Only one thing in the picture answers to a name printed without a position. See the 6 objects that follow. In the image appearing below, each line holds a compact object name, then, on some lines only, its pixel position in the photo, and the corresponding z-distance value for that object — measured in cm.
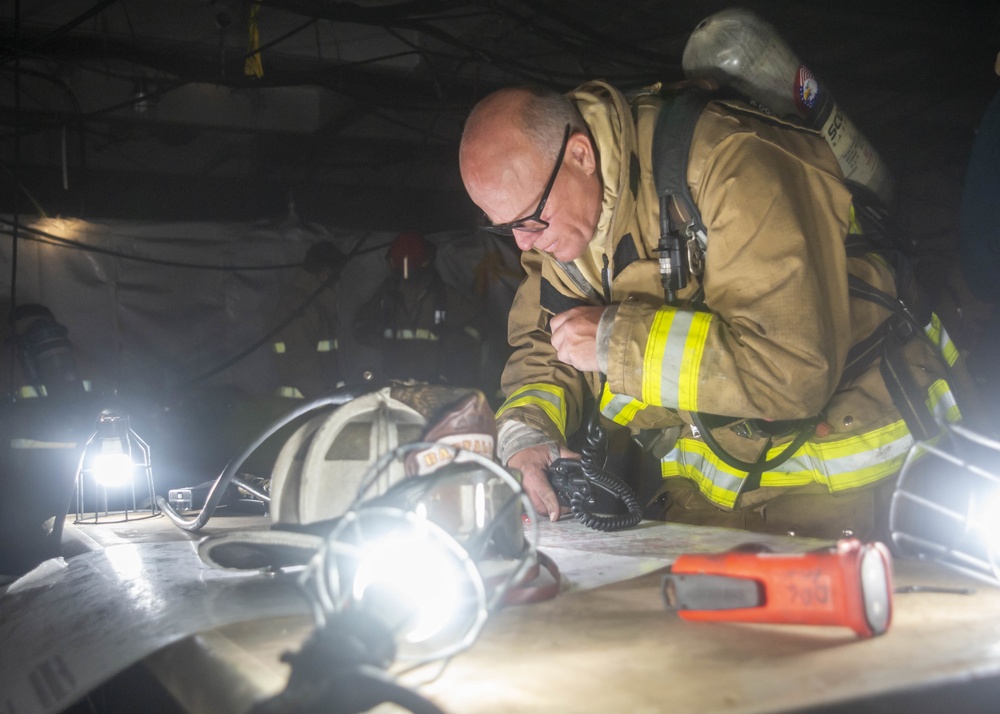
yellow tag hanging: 502
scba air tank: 234
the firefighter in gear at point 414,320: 743
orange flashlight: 108
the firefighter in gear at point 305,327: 718
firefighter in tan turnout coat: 197
